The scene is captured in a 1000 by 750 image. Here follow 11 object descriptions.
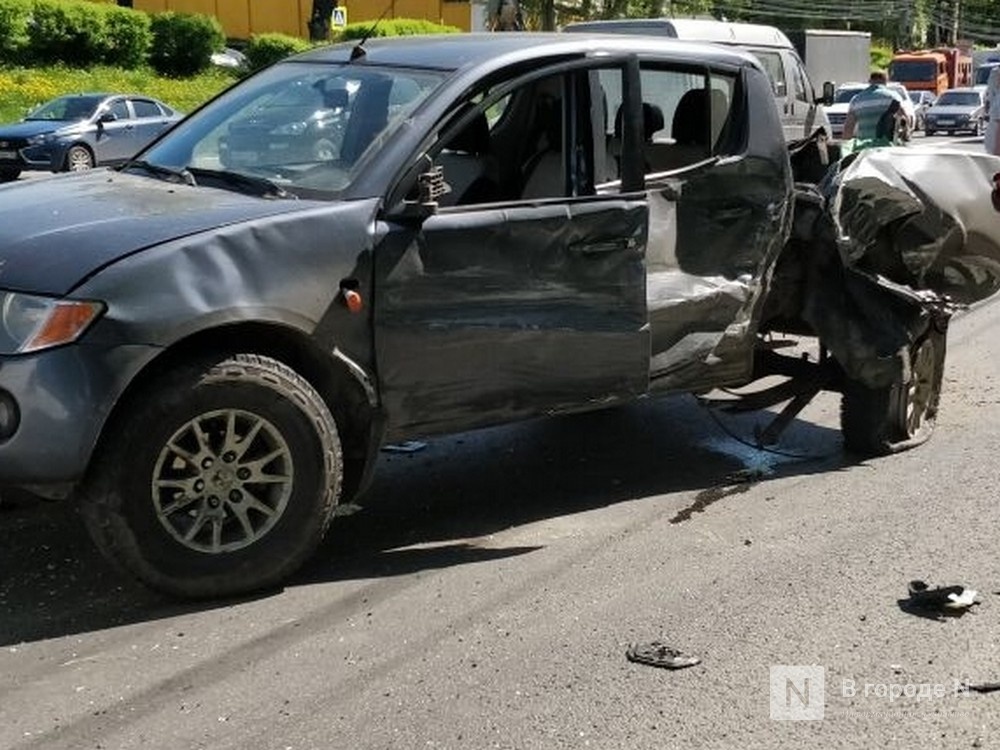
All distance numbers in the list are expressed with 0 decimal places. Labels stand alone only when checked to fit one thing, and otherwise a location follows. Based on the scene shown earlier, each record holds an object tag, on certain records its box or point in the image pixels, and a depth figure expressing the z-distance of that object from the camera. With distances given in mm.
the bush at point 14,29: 31297
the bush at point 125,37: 33750
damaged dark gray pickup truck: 4195
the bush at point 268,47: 37125
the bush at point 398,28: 35000
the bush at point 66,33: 32250
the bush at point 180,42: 35438
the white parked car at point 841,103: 31125
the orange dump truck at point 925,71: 48469
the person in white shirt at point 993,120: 14102
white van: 14719
